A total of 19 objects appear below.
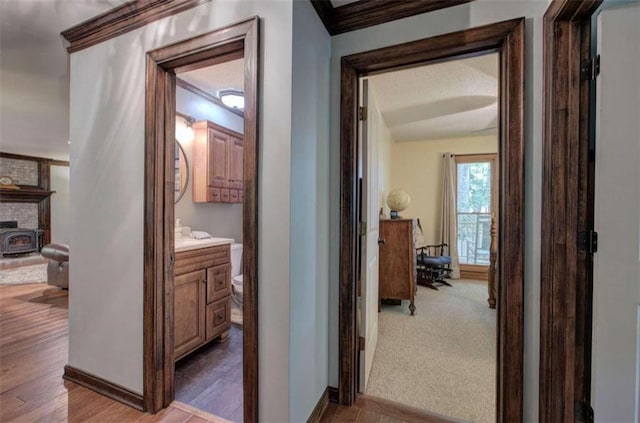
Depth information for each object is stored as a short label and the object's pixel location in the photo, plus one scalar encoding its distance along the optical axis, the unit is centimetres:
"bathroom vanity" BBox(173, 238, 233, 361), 202
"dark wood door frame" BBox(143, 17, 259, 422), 151
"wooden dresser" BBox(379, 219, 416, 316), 322
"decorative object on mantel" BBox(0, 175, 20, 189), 643
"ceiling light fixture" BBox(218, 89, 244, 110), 275
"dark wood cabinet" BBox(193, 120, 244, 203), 289
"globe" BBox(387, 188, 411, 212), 351
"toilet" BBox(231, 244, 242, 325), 295
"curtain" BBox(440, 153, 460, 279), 500
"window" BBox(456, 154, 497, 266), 500
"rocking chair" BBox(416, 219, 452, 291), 436
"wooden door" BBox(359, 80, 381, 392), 181
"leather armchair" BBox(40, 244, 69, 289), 393
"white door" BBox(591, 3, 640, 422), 113
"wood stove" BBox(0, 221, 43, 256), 660
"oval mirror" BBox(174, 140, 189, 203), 275
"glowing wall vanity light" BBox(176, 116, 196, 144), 274
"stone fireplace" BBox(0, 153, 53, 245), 670
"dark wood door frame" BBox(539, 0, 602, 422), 123
